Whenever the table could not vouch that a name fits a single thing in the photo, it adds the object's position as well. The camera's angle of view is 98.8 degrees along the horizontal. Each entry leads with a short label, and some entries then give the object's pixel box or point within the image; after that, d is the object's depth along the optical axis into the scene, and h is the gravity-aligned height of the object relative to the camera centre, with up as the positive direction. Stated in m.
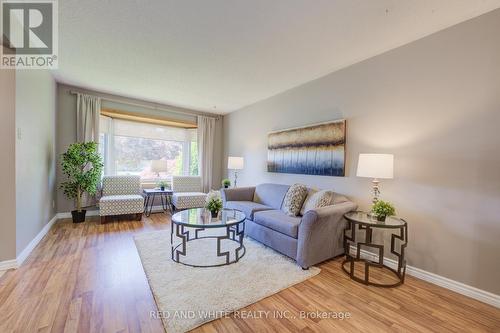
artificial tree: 3.84 -0.25
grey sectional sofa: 2.39 -0.84
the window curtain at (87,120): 4.24 +0.77
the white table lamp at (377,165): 2.24 -0.01
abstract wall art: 3.11 +0.23
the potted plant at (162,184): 4.81 -0.56
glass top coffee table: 2.49 -1.10
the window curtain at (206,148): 5.70 +0.35
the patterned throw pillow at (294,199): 3.08 -0.54
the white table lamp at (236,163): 4.84 -0.03
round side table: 2.18 -0.91
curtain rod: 4.30 +1.25
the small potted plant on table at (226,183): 4.99 -0.50
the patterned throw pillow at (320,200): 2.85 -0.50
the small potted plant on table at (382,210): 2.24 -0.48
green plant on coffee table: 2.85 -0.57
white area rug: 1.70 -1.19
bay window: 4.80 +0.30
